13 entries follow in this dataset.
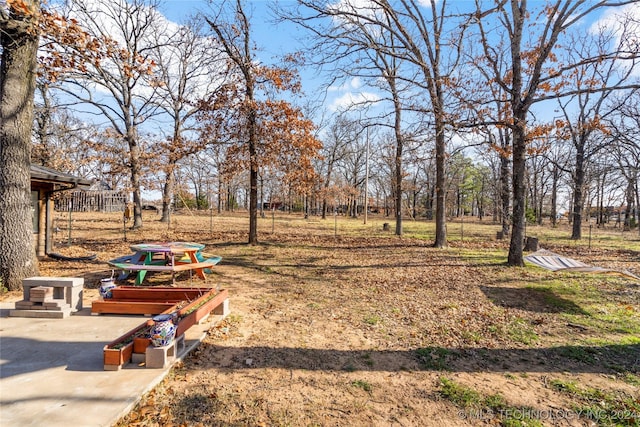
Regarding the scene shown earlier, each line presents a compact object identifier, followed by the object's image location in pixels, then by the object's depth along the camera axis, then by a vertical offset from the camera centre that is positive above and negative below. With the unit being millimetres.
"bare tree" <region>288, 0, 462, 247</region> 9735 +5277
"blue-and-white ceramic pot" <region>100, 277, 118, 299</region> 5254 -1354
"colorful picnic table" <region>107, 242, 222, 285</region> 6479 -1202
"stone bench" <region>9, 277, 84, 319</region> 4750 -1369
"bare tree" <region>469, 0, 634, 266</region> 8172 +3573
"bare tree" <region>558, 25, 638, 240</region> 16719 +3713
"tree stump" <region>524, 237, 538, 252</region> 12539 -1274
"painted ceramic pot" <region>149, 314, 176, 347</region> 3369 -1332
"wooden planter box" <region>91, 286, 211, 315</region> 5348 -1478
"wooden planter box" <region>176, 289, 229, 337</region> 3754 -1391
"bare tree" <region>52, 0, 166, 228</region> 16844 +6047
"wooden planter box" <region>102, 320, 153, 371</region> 3229 -1499
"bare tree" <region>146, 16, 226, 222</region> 14055 +6014
